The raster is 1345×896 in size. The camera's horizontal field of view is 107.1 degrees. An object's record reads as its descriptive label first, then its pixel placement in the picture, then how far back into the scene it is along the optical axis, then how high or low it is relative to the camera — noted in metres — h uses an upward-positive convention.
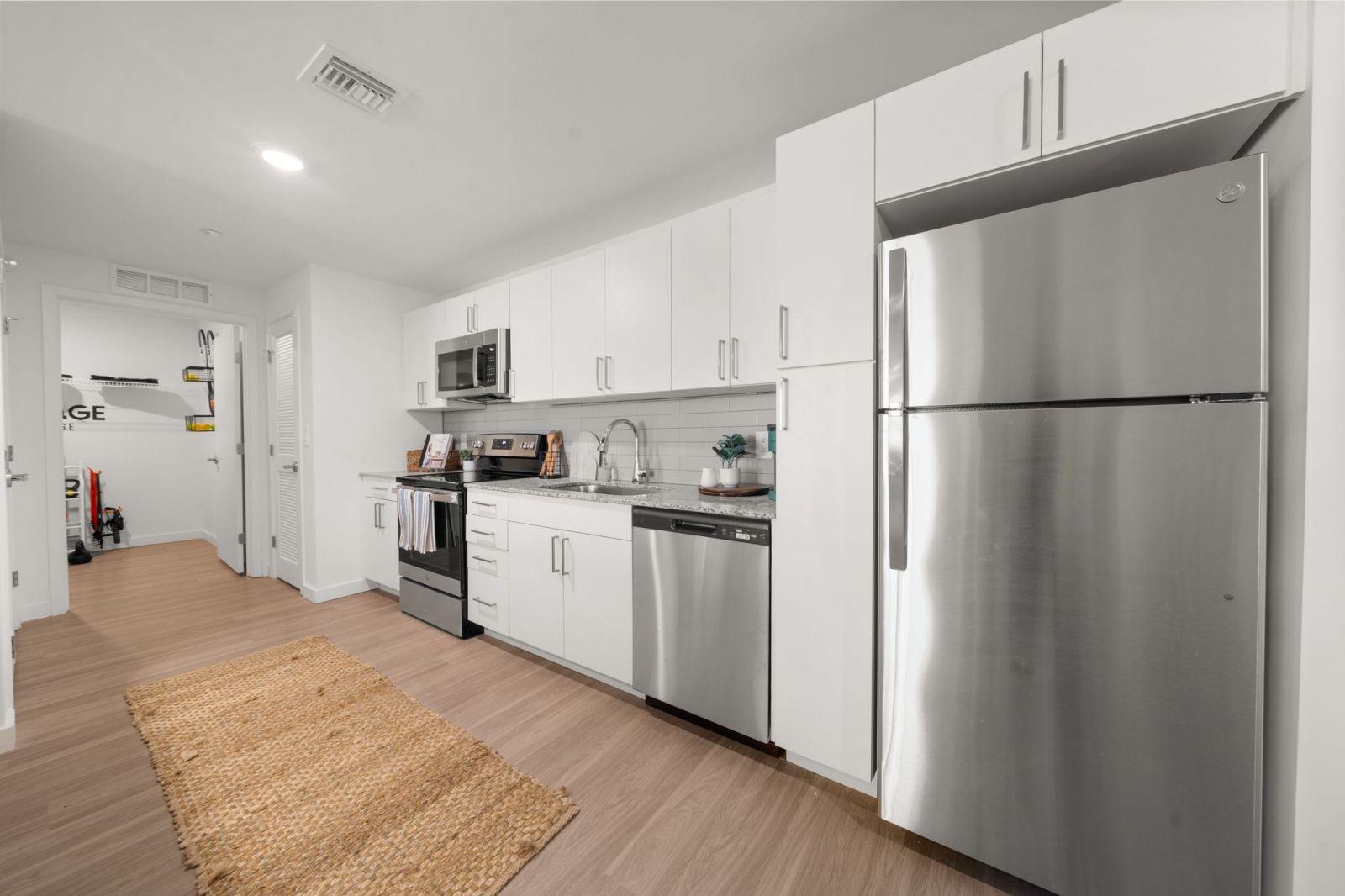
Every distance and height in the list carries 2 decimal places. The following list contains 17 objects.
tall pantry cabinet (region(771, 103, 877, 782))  1.57 -0.03
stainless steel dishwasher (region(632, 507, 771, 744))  1.84 -0.71
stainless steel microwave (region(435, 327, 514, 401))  3.30 +0.51
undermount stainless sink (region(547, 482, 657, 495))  2.89 -0.30
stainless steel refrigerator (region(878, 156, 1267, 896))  1.06 -0.24
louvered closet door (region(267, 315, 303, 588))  3.85 -0.07
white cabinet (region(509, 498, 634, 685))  2.26 -0.72
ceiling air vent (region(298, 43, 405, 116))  1.68 +1.28
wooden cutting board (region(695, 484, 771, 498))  2.20 -0.24
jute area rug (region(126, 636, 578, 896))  1.38 -1.19
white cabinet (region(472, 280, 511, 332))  3.32 +0.91
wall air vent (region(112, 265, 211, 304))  3.52 +1.16
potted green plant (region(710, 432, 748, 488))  2.48 -0.06
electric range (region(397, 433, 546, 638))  3.01 -0.70
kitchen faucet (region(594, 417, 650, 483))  3.01 -0.12
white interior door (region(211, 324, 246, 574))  4.38 -0.06
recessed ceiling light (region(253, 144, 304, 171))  2.19 +1.28
